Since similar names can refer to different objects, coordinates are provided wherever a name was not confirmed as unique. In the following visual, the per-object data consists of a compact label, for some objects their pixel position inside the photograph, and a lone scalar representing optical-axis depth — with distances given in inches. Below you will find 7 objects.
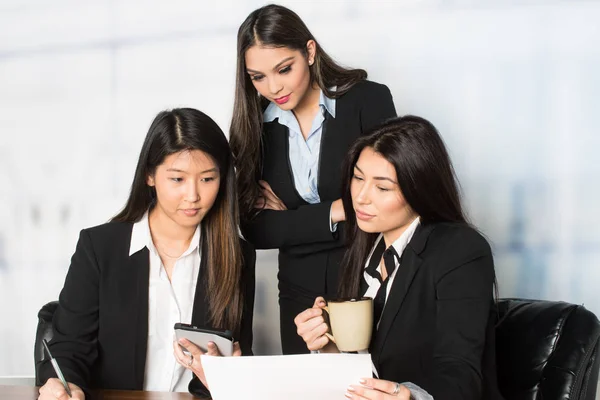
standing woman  115.4
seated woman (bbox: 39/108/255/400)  106.6
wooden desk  93.6
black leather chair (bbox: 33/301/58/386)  106.5
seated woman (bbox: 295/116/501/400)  95.3
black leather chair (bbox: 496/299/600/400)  95.8
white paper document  84.1
